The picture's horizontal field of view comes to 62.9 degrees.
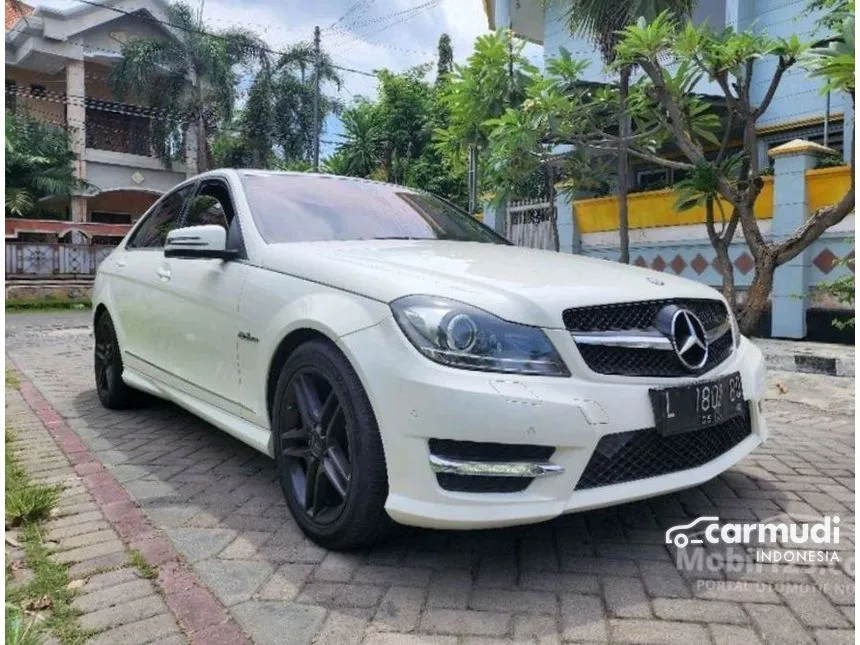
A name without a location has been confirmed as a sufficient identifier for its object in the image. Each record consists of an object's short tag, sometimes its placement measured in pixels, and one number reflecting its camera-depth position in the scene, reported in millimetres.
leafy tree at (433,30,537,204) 9859
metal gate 11953
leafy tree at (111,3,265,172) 22547
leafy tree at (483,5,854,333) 6641
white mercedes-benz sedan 2170
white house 21484
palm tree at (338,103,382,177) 23953
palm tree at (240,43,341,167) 25484
